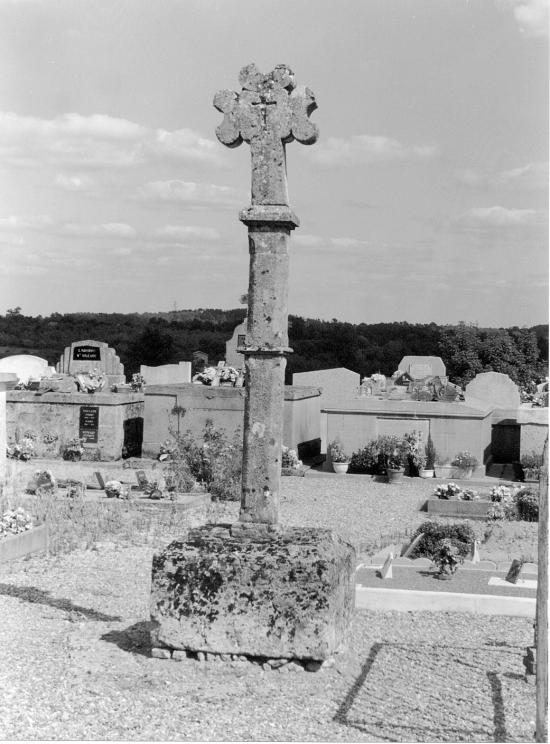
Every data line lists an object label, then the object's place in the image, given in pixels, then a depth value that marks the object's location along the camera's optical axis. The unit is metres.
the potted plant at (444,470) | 18.52
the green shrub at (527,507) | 14.25
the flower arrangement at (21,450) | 20.06
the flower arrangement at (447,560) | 9.50
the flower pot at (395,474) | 17.97
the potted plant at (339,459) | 18.89
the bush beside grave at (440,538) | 10.92
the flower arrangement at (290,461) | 19.06
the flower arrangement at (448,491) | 15.49
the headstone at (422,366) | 26.04
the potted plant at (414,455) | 18.50
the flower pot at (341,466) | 18.88
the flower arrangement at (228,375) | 20.93
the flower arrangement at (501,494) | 14.67
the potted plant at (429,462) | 18.39
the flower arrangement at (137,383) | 22.76
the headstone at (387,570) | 9.43
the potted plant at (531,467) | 17.75
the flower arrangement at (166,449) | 19.77
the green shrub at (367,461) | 18.88
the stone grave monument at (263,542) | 6.32
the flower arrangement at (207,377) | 20.80
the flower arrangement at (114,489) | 14.79
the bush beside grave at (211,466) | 15.89
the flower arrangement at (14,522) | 11.04
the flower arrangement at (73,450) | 20.33
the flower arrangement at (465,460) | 18.39
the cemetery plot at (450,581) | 9.03
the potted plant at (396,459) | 17.98
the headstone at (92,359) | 24.69
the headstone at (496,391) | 23.11
